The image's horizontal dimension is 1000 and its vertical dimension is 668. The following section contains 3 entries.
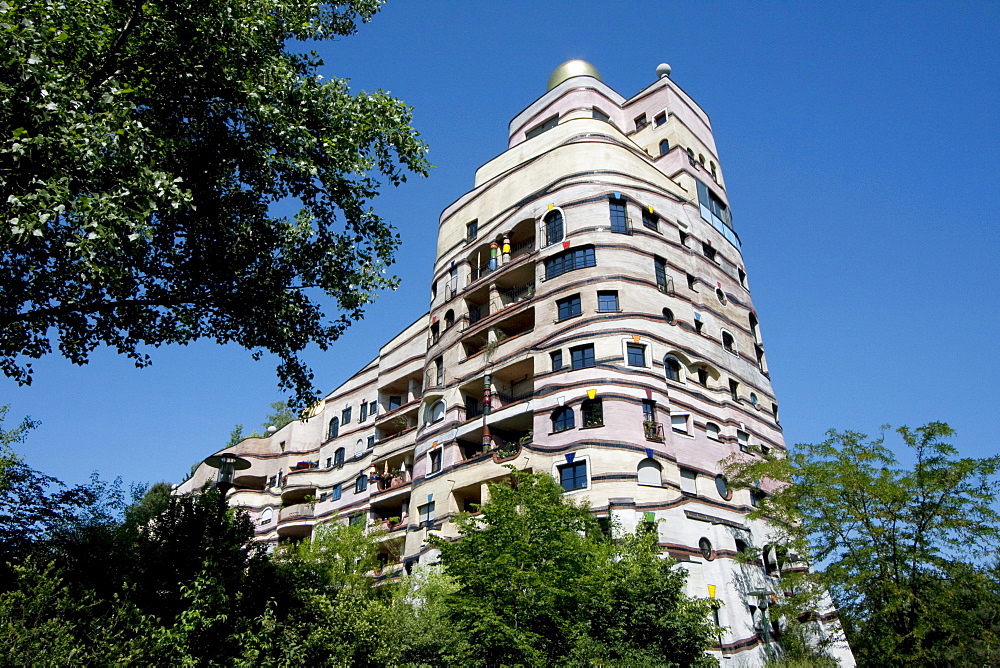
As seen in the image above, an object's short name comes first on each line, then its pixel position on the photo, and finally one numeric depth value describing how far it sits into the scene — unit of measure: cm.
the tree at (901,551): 1950
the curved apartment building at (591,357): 2505
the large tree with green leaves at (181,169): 982
